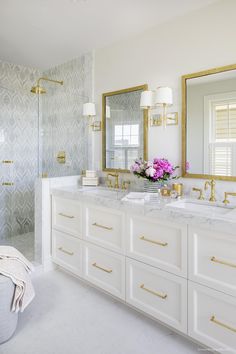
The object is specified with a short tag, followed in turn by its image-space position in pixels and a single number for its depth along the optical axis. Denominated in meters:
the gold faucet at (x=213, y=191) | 2.10
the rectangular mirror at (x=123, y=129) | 2.65
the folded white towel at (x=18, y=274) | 1.77
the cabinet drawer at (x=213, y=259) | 1.47
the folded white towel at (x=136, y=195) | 2.17
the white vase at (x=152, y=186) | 2.35
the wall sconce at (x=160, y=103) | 2.31
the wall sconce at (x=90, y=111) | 2.98
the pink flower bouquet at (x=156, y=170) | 2.28
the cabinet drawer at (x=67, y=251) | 2.48
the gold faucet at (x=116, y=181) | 2.83
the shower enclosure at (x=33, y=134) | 3.32
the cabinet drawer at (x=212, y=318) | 1.49
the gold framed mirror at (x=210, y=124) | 2.04
